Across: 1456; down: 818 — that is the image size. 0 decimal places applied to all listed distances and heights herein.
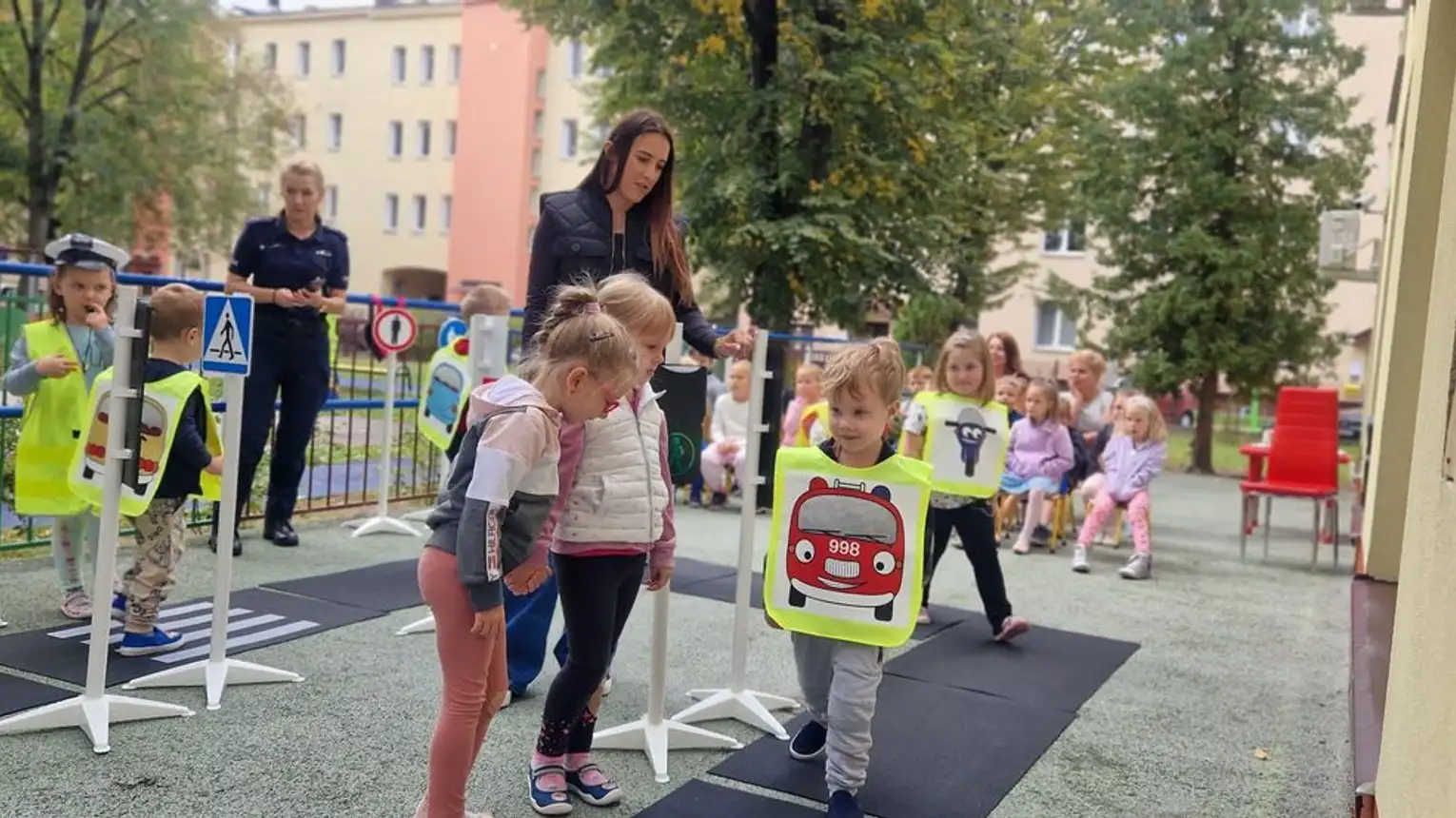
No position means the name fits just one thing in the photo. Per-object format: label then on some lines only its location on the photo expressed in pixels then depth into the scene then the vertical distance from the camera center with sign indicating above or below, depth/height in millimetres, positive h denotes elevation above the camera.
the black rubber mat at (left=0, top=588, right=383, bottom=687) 4117 -1334
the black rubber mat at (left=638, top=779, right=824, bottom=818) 3271 -1336
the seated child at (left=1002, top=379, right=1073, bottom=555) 8570 -754
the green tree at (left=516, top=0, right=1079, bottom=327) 12156 +2273
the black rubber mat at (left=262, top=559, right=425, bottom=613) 5414 -1359
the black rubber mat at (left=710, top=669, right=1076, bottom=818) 3496 -1339
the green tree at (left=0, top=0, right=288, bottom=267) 19984 +3059
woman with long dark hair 3748 +310
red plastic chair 8516 -682
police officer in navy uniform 6047 -15
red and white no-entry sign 7438 -156
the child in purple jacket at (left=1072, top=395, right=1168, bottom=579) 8211 -746
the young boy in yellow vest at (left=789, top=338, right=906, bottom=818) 3234 -904
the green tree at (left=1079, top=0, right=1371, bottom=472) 17688 +2900
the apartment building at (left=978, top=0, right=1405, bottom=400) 24625 +2067
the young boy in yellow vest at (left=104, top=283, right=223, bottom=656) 4176 -643
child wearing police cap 4445 -354
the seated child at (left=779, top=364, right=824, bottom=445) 9758 -523
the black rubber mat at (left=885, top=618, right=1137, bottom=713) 4758 -1364
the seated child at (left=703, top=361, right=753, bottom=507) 9758 -889
